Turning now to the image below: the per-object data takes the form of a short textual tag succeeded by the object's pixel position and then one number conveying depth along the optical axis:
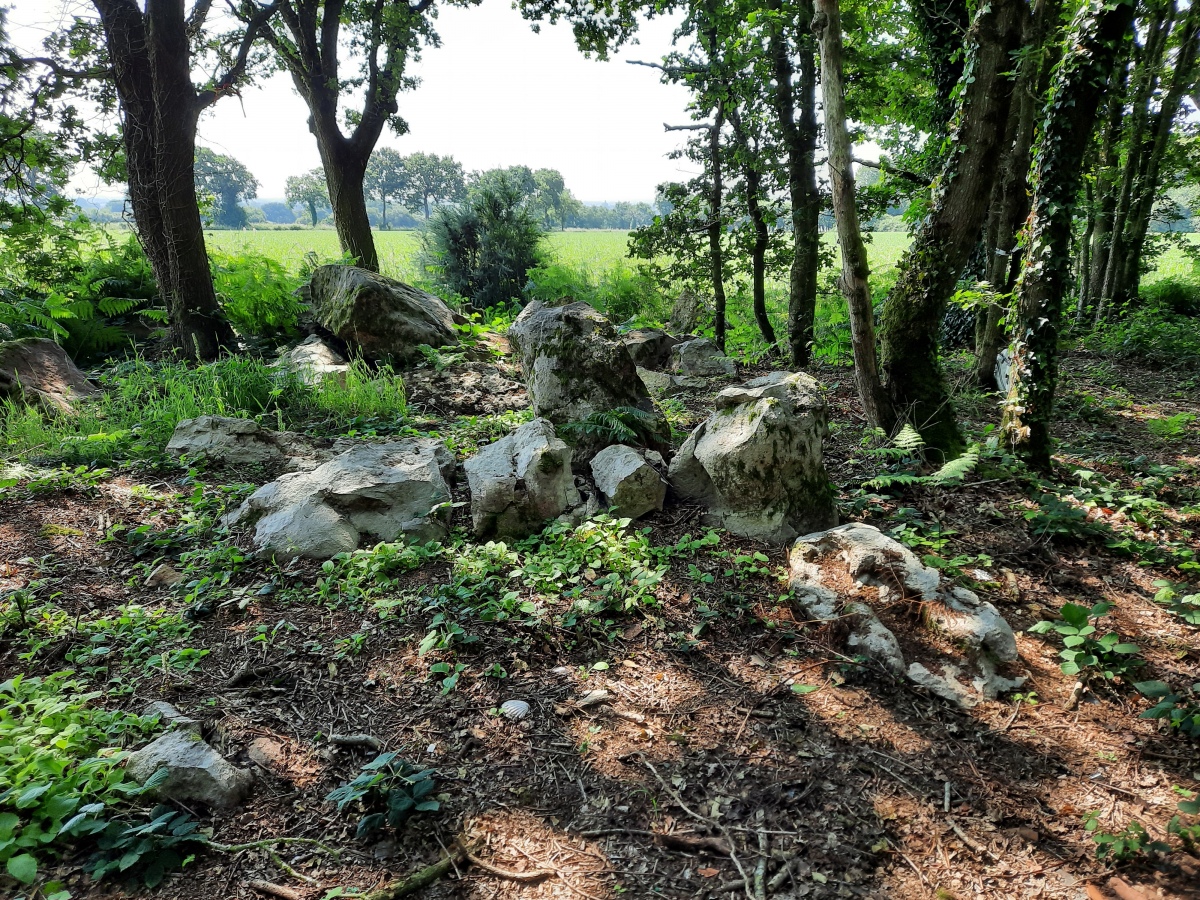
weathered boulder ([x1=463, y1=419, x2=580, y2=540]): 4.16
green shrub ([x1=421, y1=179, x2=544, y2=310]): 13.43
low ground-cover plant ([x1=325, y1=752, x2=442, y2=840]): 2.17
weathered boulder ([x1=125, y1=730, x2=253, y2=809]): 2.21
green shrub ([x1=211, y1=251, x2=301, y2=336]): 8.70
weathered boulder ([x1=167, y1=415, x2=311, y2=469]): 5.32
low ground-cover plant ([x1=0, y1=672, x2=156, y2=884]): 1.94
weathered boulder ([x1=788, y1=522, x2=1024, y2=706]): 2.87
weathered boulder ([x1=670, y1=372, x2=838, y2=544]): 3.97
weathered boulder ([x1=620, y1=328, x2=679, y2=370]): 9.09
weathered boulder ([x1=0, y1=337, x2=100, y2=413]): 6.06
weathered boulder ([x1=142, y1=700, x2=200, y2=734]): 2.49
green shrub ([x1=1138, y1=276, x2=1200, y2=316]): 11.92
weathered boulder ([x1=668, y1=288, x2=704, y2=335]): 12.59
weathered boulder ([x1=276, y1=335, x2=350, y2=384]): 7.01
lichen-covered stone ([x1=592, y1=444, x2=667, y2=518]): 4.31
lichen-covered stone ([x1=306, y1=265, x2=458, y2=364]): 7.99
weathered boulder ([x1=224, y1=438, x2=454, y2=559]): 4.03
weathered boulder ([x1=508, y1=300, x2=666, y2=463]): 5.16
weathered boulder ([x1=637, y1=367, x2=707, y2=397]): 7.70
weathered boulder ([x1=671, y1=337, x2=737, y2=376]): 8.91
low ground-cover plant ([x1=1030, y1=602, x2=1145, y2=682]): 2.73
